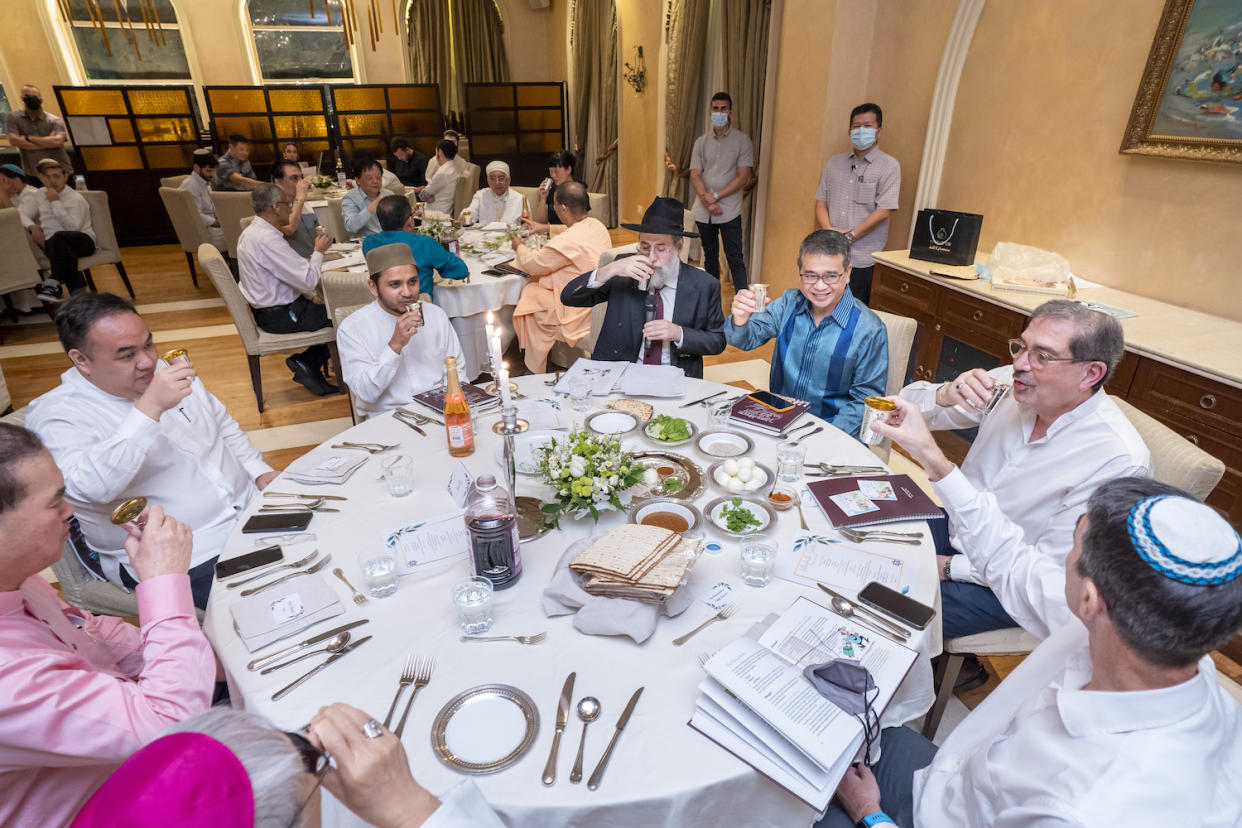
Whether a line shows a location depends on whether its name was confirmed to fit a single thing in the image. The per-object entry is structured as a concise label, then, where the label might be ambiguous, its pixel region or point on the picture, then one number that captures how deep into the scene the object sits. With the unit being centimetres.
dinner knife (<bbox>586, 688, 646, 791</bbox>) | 104
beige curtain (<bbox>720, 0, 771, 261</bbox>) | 623
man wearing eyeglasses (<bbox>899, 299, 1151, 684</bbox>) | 163
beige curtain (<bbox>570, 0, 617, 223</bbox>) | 962
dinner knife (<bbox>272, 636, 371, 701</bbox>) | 120
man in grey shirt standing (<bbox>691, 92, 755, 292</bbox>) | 620
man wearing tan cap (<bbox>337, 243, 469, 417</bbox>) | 269
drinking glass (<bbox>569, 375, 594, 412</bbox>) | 231
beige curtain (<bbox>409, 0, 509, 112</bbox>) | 1135
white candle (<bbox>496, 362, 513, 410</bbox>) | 169
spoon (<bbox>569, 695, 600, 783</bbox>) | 115
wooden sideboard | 247
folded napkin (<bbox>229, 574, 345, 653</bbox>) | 133
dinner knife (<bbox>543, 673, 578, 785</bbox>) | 105
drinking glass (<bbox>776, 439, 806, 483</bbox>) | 190
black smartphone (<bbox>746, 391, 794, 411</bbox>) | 226
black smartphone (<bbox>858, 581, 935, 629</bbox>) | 136
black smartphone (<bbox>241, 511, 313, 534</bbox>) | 167
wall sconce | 837
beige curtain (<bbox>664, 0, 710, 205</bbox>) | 711
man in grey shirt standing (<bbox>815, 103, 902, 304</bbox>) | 452
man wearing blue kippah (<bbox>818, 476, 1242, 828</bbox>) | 88
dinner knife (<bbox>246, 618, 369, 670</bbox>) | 127
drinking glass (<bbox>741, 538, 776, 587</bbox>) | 146
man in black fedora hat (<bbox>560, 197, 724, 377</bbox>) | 300
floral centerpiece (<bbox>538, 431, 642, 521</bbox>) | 160
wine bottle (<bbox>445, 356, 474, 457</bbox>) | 197
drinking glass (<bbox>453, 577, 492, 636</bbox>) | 134
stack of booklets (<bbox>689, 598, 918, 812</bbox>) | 107
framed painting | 282
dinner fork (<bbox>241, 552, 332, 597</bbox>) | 147
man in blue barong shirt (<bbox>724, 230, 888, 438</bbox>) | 256
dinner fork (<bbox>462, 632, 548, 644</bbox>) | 132
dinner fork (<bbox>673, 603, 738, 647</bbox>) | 132
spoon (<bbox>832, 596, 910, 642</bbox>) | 134
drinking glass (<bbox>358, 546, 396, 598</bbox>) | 146
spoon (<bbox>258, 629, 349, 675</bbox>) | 126
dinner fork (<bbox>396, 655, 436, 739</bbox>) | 121
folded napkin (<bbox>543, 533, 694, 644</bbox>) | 130
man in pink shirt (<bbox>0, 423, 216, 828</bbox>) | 104
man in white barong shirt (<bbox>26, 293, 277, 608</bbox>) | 178
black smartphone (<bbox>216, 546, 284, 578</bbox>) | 153
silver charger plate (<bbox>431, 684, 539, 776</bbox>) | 107
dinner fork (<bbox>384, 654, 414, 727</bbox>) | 117
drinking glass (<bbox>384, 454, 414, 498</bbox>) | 181
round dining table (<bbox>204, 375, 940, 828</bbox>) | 105
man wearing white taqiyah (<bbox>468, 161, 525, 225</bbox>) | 615
